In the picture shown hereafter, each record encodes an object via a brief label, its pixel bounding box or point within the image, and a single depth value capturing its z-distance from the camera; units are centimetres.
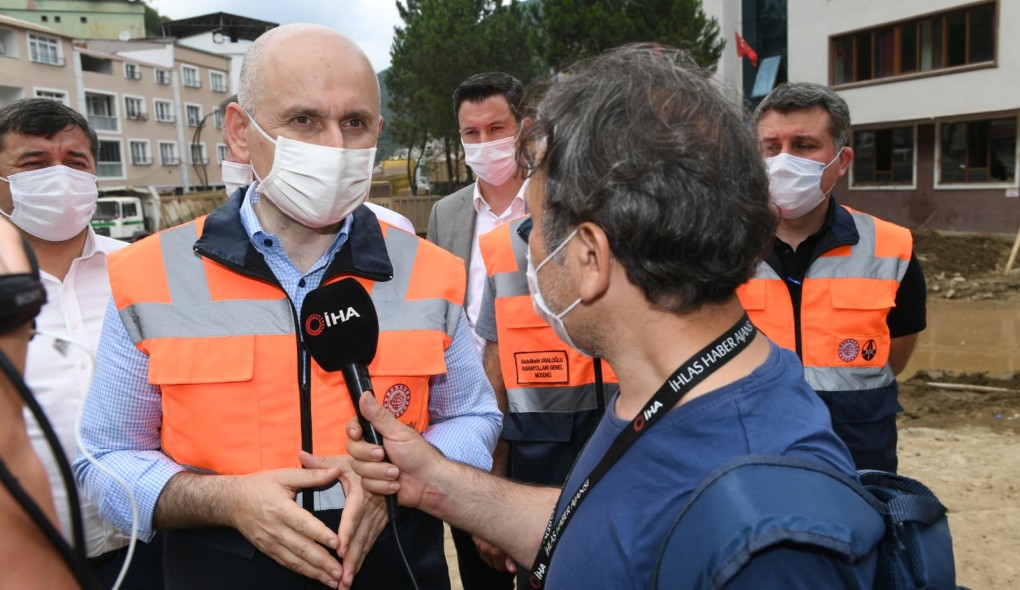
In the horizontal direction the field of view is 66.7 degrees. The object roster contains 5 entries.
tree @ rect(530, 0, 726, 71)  2206
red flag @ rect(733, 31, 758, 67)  2576
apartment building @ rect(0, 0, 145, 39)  6944
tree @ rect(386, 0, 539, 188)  2931
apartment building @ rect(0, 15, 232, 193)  4088
